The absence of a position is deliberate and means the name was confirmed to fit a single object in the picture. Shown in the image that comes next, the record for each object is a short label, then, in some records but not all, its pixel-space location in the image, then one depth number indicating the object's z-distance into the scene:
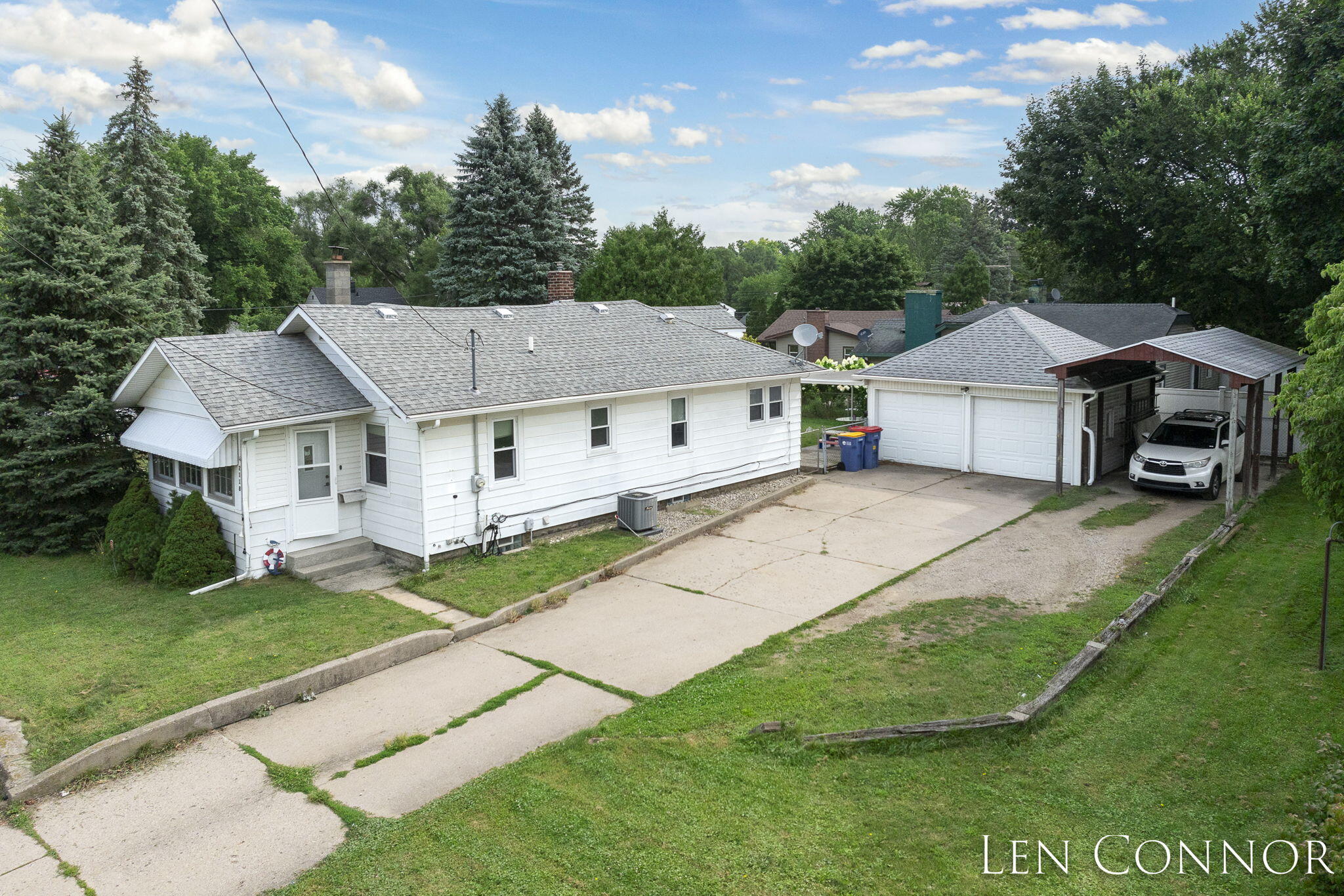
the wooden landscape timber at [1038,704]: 8.27
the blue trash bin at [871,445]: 23.31
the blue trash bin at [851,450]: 23.03
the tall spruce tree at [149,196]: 37.28
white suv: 18.84
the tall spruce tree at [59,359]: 17.27
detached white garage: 20.77
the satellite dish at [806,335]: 37.41
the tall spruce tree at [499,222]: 45.19
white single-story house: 14.55
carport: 17.70
